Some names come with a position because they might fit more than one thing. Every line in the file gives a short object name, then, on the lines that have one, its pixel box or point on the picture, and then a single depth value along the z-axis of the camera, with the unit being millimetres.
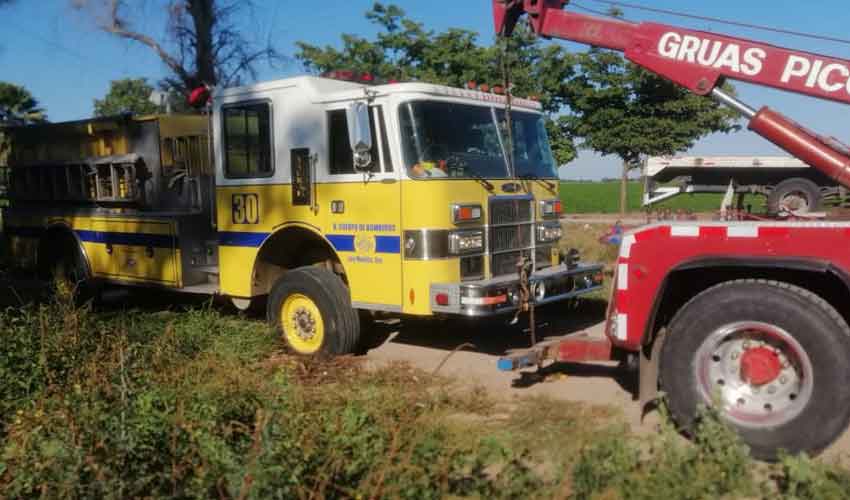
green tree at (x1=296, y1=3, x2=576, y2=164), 21312
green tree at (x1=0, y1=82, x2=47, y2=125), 42750
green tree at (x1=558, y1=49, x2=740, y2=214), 20422
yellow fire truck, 6562
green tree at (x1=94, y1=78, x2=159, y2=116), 75000
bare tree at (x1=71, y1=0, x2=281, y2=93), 19578
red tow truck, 4266
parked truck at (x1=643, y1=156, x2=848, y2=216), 16688
